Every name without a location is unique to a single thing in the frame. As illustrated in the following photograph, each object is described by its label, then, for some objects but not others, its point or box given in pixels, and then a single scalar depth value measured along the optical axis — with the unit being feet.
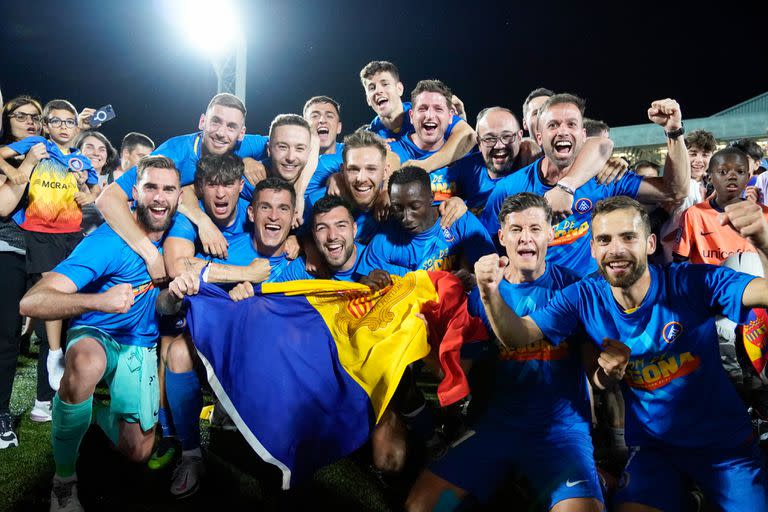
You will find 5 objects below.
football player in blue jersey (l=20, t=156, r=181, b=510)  9.62
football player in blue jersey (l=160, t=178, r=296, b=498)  10.64
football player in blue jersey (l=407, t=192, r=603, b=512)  8.47
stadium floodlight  37.39
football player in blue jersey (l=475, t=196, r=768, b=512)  7.79
